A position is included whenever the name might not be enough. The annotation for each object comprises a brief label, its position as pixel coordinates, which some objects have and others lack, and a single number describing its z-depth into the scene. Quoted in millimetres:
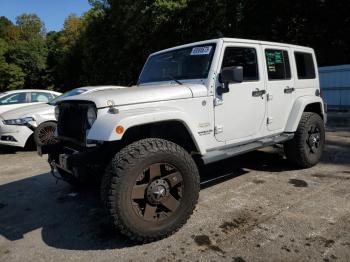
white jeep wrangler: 3582
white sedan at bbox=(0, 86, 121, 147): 8250
